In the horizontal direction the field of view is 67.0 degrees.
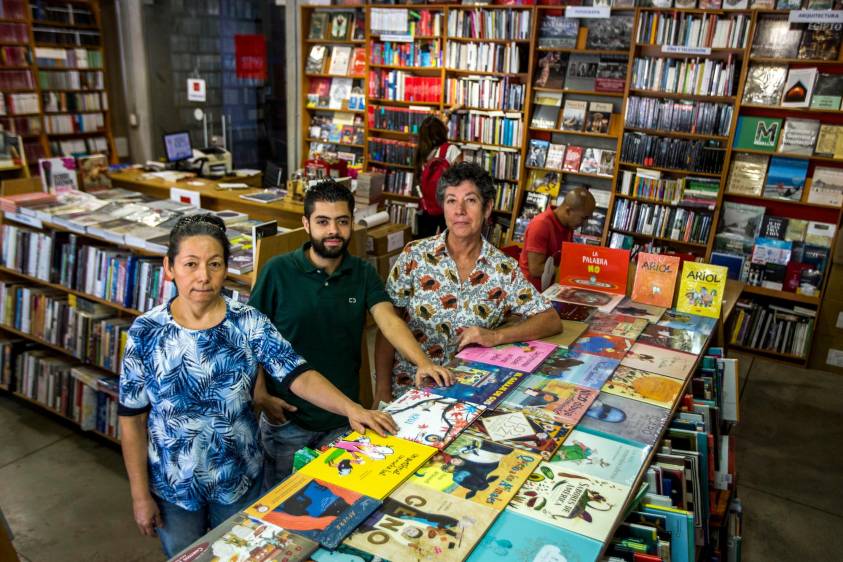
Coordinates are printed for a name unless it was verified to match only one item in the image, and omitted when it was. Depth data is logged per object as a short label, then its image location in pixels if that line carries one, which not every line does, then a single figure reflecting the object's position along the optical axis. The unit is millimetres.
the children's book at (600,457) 1596
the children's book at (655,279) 2777
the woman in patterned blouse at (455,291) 2406
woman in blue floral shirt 1854
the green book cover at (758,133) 5328
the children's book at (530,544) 1292
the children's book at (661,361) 2189
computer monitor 6035
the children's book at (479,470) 1482
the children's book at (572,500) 1401
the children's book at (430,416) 1708
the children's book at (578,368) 2098
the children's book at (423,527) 1290
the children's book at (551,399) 1864
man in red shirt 3883
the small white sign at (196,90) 8523
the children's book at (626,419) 1786
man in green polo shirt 2385
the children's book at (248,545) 1270
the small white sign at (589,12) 5695
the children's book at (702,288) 2697
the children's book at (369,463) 1497
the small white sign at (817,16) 4879
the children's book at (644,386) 1997
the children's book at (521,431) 1692
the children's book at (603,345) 2321
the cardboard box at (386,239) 4055
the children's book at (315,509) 1339
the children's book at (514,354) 2195
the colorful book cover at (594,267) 2949
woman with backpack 5652
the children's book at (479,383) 1940
